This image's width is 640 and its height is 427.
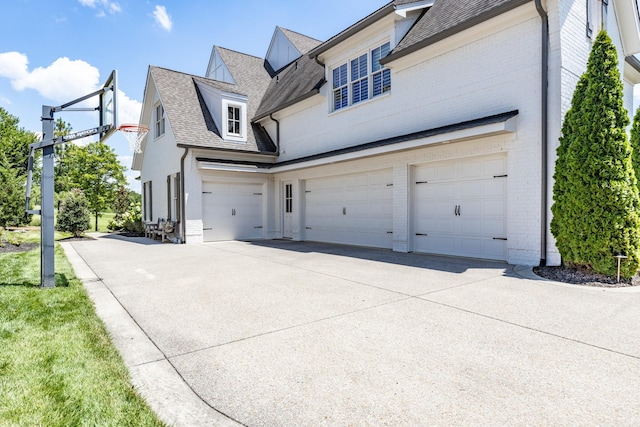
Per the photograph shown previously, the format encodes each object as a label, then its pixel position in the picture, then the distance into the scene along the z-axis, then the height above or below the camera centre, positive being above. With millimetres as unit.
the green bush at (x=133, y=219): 18461 -340
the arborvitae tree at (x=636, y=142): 8969 +1749
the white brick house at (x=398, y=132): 7543 +2417
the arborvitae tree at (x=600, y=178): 5988 +558
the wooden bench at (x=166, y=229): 13742 -632
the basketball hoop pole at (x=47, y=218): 5578 -71
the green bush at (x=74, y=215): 14742 -75
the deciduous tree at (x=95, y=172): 24422 +2909
